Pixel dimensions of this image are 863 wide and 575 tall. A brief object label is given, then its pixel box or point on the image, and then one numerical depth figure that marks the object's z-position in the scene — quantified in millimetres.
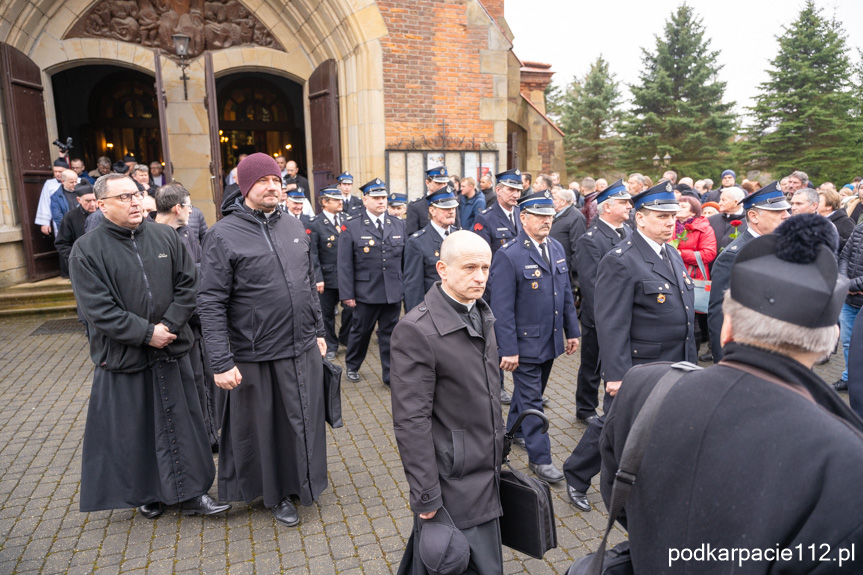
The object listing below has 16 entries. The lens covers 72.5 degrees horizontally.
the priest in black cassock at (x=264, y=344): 3562
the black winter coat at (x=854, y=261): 5668
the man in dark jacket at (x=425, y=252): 6055
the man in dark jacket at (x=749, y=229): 4250
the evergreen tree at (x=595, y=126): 35781
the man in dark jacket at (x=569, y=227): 7559
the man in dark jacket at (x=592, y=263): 5383
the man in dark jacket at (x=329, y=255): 7562
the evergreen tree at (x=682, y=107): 29641
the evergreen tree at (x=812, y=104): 25109
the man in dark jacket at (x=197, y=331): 4684
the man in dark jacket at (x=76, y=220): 8211
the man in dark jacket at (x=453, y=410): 2393
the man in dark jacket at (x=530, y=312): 4332
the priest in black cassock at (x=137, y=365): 3607
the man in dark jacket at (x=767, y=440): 1280
